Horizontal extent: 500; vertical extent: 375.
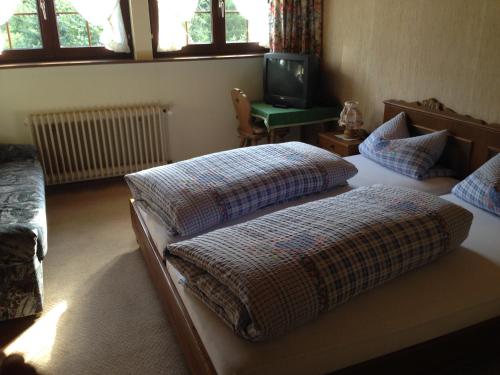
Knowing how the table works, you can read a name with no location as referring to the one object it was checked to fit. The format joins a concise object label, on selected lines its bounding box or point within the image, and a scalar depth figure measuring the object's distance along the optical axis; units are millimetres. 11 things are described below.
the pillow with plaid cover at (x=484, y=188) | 2156
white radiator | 3621
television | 3744
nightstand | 3342
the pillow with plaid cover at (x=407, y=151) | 2674
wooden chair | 3730
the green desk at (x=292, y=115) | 3721
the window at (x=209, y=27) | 3809
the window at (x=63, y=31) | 3553
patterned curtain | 3939
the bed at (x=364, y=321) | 1314
